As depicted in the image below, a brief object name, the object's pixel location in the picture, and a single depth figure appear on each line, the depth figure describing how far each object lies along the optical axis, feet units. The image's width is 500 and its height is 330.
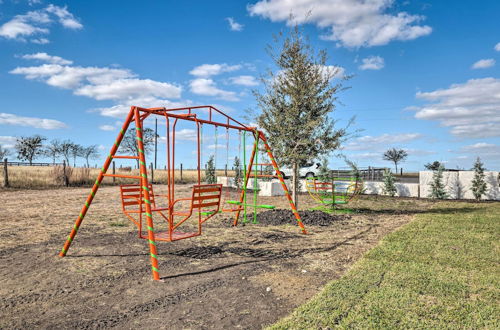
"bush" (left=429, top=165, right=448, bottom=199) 53.01
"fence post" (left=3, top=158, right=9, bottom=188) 64.73
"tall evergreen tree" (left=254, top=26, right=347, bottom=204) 33.04
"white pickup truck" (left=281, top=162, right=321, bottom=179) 77.70
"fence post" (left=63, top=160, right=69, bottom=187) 73.20
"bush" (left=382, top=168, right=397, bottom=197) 55.77
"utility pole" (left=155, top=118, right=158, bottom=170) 158.01
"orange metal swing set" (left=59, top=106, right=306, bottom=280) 15.97
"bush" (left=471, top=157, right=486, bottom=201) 50.70
